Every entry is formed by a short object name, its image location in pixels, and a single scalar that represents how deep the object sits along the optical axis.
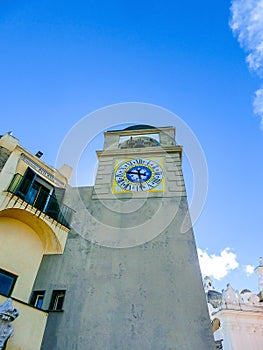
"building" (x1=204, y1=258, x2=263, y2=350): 16.38
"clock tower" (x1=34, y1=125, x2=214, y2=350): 8.30
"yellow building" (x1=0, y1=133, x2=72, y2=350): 8.28
